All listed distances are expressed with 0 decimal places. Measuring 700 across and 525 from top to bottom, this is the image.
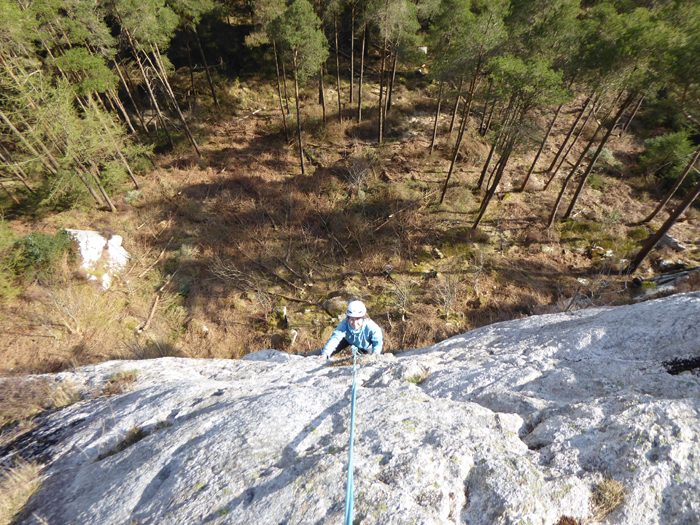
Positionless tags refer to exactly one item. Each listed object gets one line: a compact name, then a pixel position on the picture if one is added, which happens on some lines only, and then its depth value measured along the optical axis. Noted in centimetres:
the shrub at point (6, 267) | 952
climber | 437
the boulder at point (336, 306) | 1084
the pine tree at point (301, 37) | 1266
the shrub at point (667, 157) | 1488
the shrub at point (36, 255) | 1020
